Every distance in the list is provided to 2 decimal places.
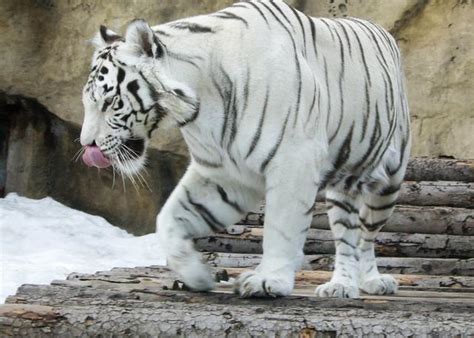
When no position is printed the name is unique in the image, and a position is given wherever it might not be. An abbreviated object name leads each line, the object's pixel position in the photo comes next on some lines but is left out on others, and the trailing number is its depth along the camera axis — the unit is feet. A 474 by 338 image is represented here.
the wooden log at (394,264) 31.22
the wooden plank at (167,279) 23.08
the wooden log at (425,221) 34.17
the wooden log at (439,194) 36.01
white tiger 20.03
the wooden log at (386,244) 32.12
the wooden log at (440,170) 38.40
